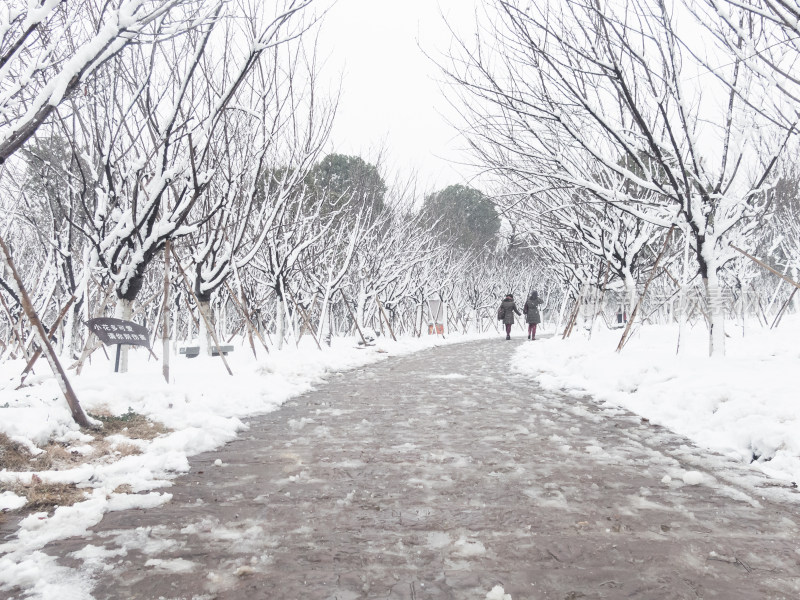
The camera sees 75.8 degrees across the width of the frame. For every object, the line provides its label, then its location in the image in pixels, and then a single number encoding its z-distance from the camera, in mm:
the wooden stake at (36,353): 5977
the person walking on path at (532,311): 21264
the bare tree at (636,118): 6633
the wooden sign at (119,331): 6184
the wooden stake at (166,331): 6923
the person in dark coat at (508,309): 22500
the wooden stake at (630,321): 9148
